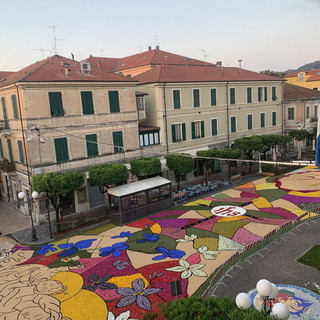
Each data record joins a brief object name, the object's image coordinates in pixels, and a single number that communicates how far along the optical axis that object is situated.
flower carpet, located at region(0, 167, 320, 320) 16.12
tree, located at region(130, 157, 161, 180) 31.27
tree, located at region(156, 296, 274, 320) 9.41
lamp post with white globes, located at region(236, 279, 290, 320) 9.13
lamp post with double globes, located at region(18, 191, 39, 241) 24.59
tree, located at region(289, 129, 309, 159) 49.06
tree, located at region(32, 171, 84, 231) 25.59
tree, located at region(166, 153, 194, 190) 33.75
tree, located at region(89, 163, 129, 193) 28.20
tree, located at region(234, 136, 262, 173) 40.75
